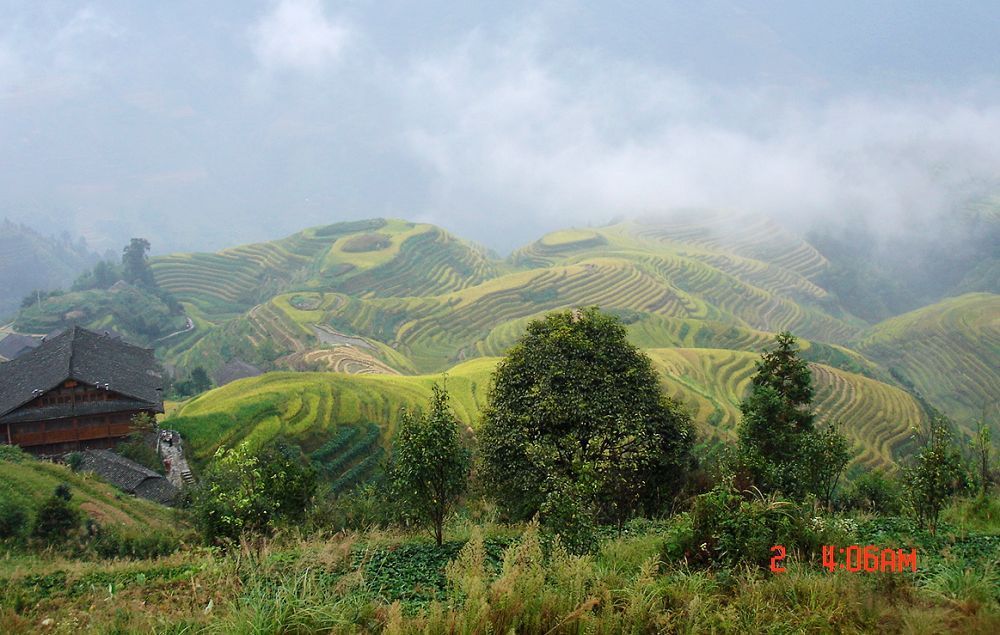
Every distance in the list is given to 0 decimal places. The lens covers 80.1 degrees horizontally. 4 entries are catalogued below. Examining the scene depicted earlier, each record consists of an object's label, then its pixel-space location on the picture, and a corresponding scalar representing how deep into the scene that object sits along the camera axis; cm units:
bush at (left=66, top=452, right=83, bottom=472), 2332
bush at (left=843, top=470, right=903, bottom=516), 1587
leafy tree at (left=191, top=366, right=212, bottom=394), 5531
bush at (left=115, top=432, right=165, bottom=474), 2520
